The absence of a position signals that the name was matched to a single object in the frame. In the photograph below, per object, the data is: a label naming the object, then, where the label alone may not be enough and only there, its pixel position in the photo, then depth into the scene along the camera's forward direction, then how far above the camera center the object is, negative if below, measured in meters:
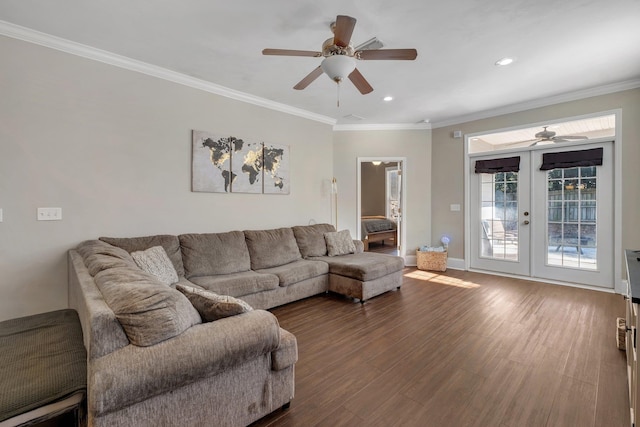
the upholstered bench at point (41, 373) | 1.23 -0.81
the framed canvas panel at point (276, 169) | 4.39 +0.66
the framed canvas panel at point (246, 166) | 4.04 +0.65
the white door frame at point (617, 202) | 3.92 +0.15
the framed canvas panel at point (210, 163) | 3.67 +0.63
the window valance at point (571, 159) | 4.09 +0.80
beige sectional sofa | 1.21 -0.66
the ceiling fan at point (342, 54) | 2.27 +1.26
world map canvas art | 3.71 +0.65
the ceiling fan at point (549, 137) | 4.32 +1.16
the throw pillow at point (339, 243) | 4.53 -0.49
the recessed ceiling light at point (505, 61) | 3.18 +1.69
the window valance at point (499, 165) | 4.82 +0.82
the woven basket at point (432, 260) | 5.36 -0.90
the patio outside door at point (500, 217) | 4.80 -0.08
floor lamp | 5.35 +0.34
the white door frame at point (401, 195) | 5.73 +0.35
